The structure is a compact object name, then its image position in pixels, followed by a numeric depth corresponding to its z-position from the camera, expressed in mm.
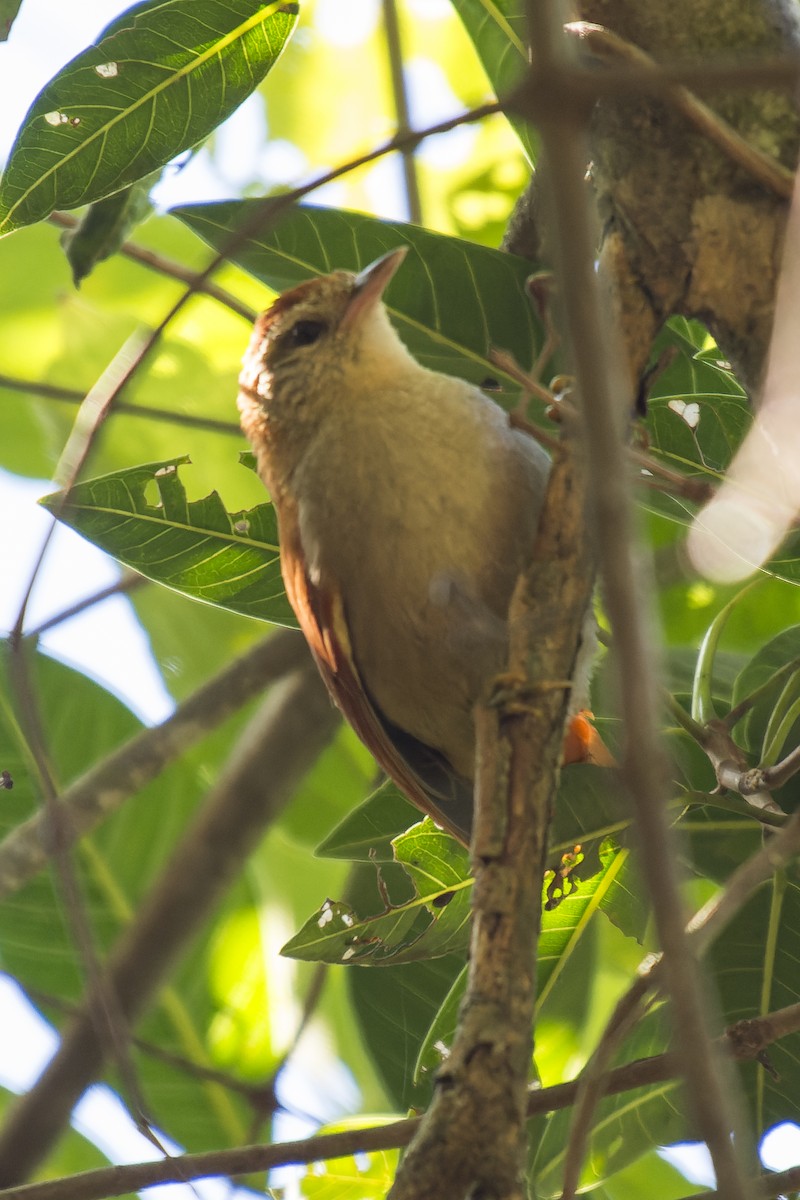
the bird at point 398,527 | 5914
